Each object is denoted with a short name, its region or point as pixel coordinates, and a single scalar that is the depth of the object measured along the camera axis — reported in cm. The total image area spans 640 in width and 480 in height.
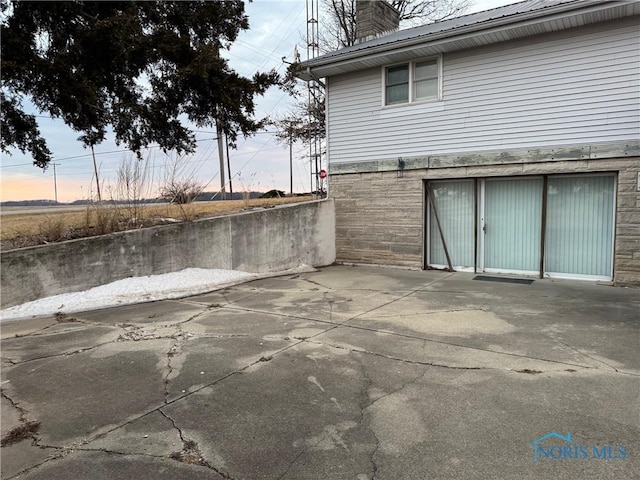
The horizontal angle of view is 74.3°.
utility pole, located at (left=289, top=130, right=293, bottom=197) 2226
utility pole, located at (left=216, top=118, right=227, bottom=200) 1087
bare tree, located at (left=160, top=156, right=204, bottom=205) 934
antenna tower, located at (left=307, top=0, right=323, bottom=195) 1773
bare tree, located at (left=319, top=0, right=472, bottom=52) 2294
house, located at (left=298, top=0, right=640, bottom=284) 778
